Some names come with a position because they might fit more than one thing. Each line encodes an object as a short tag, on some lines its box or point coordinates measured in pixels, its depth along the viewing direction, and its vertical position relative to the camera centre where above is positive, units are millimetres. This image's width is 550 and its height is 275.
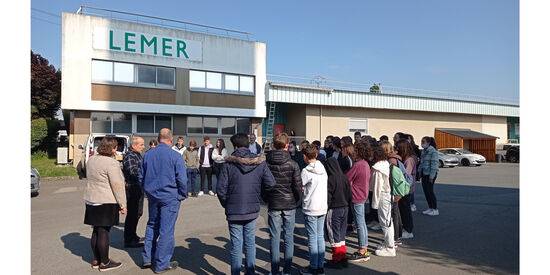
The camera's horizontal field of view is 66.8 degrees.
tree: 28172 +3257
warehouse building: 21562 +2842
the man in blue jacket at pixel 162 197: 5629 -815
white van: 15866 -282
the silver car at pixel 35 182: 12846 -1439
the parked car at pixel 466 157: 30969 -1369
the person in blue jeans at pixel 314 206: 5363 -891
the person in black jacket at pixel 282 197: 5152 -743
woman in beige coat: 5613 -827
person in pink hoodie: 6277 -725
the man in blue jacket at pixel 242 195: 4934 -684
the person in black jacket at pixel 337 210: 5762 -1021
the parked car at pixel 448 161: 29906 -1608
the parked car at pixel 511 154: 34250 -1243
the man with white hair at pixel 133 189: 6766 -857
